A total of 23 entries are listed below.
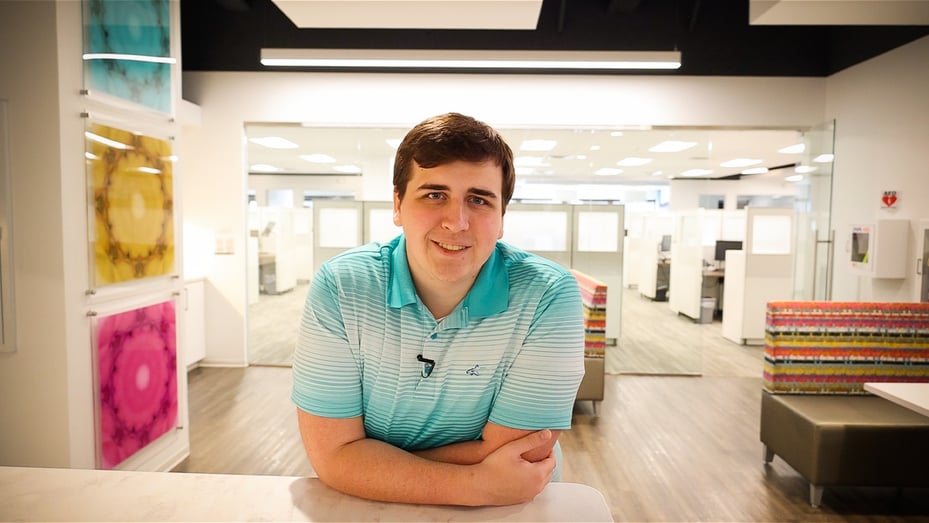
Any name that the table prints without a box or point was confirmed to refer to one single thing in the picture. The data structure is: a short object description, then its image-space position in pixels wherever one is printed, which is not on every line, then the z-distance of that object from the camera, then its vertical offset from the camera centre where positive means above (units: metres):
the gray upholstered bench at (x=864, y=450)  2.75 -1.11
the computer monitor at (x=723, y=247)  8.52 -0.10
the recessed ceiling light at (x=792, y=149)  9.54 +1.81
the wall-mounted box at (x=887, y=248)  4.33 -0.04
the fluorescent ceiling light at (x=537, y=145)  5.56 +1.00
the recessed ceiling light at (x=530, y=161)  5.68 +0.85
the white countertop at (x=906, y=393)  2.13 -0.66
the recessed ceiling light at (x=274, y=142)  5.75 +1.04
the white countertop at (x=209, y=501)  0.89 -0.48
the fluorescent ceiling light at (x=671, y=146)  5.78 +1.08
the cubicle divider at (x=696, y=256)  6.66 -0.23
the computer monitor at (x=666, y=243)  7.83 -0.05
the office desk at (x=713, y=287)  8.59 -0.77
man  1.03 -0.21
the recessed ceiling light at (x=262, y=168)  5.79 +0.76
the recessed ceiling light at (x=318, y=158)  5.92 +0.90
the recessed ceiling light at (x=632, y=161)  6.11 +0.96
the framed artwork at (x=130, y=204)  2.57 +0.15
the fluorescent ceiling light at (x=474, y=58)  4.61 +1.62
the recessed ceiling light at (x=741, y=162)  12.03 +1.91
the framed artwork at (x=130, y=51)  2.54 +0.97
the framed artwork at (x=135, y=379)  2.65 -0.82
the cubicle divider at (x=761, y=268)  6.65 -0.35
